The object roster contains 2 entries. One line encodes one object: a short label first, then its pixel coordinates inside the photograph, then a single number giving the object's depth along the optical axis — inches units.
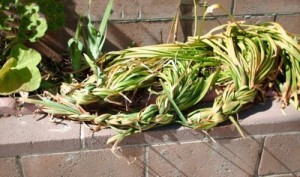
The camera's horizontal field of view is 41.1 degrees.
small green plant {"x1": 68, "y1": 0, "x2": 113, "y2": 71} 71.2
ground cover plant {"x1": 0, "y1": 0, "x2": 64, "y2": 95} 65.1
